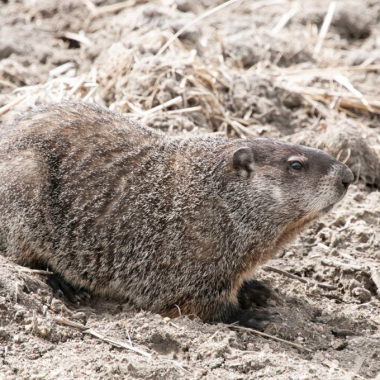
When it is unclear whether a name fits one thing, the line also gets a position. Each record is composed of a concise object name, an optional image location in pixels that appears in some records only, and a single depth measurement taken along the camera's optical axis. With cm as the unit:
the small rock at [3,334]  852
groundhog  1005
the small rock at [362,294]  1112
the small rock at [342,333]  1013
